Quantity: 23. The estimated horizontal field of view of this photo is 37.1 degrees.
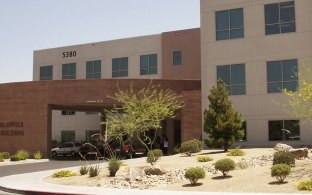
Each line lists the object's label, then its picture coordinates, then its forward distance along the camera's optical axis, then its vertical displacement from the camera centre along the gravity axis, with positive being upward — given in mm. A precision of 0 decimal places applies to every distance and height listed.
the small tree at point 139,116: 24828 +436
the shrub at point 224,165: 18891 -1686
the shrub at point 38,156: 37938 -2563
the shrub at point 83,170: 22391 -2235
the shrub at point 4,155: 37706 -2498
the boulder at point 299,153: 23438 -1485
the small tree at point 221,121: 30266 +187
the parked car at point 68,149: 46125 -2446
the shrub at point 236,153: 27297 -1716
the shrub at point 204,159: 25312 -1907
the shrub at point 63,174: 22266 -2378
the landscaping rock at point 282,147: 26227 -1340
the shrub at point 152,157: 24719 -1793
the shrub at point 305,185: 15441 -2071
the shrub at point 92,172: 20953 -2146
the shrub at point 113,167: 20719 -1906
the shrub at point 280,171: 16812 -1711
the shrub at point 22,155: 37181 -2423
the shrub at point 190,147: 30875 -1540
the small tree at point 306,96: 20312 +1204
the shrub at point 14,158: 36469 -2616
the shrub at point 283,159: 19984 -1519
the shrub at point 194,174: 17531 -1902
